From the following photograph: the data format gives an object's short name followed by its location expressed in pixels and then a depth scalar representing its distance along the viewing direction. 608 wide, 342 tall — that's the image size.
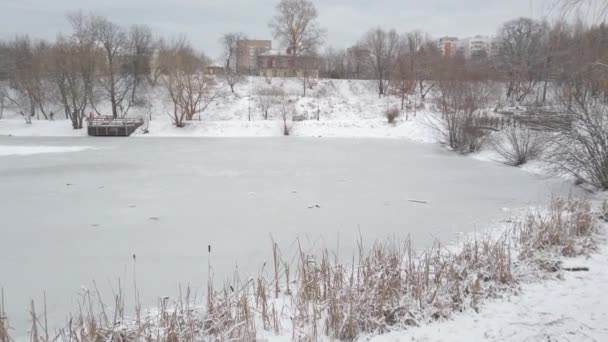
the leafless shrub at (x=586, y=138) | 8.37
